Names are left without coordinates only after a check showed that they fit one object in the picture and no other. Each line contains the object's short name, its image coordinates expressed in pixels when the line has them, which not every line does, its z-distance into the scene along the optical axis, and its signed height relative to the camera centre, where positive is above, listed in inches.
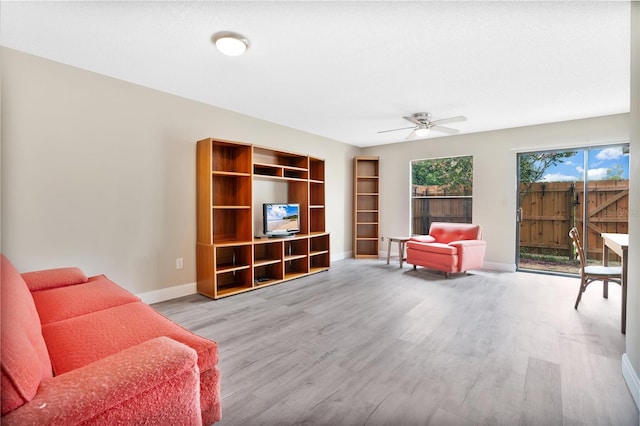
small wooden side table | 206.0 -22.9
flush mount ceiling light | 88.6 +49.8
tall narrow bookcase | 248.1 +2.2
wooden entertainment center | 140.9 -5.3
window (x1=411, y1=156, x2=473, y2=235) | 218.8 +13.2
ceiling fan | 160.7 +46.4
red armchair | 174.7 -24.0
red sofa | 33.7 -23.3
